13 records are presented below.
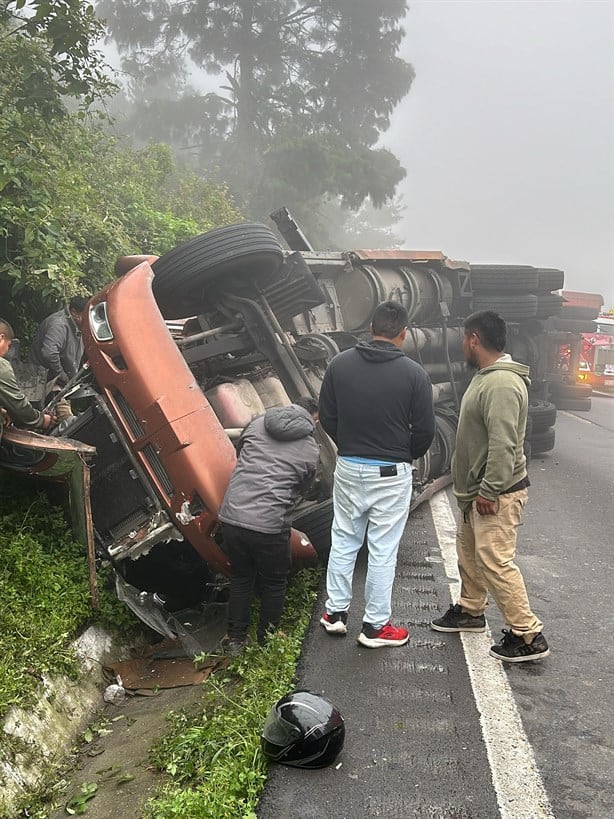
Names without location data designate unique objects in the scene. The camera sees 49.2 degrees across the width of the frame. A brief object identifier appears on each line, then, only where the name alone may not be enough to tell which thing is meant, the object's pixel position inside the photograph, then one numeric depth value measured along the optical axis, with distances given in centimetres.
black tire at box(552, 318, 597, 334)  1295
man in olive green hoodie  318
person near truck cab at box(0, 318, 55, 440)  363
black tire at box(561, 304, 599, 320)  1351
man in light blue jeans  335
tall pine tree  2131
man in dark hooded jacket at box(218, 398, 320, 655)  339
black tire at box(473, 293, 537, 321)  909
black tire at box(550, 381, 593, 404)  1346
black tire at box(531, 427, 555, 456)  823
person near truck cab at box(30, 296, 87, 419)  554
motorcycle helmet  235
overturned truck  367
